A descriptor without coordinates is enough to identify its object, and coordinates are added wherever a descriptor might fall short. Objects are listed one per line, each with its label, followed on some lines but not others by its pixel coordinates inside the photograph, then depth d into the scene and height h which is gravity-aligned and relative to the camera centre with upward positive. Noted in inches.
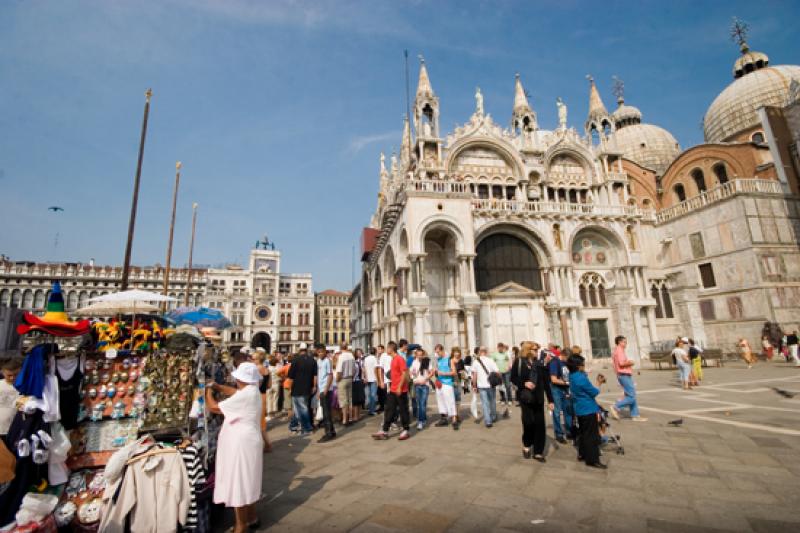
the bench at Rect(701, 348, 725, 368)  711.8 -34.8
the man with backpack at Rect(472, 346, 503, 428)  319.2 -28.9
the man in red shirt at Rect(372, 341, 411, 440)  300.4 -36.2
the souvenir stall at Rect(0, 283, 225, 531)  139.0 -30.7
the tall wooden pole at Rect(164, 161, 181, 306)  782.5 +328.1
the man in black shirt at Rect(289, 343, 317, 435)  319.3 -26.9
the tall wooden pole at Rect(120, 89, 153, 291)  445.4 +182.5
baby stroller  232.1 -65.0
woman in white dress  144.9 -38.9
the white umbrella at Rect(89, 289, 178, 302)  295.1 +50.1
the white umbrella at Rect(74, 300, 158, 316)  320.5 +44.3
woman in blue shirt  213.3 -41.5
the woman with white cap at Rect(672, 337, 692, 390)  464.4 -33.0
